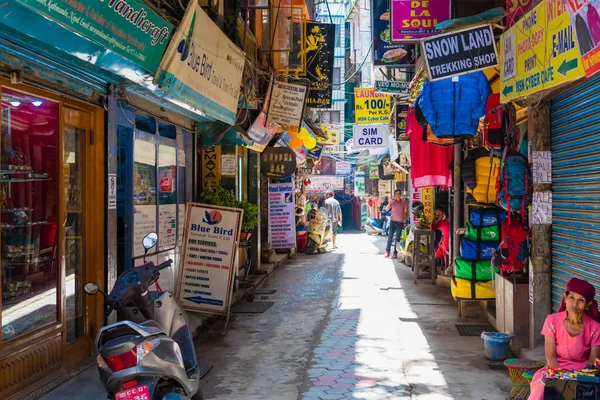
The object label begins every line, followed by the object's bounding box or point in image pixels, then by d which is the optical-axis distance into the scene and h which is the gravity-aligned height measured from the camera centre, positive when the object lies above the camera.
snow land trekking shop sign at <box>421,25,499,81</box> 7.35 +1.66
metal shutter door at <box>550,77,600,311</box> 6.18 +0.08
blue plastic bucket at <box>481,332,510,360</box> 7.36 -1.79
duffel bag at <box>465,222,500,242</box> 9.77 -0.63
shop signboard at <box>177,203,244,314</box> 9.16 -0.90
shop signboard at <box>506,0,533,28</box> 7.35 +2.19
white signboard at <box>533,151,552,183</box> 7.32 +0.31
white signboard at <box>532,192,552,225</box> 7.31 -0.17
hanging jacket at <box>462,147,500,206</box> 9.74 +0.28
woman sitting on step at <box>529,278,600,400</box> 4.87 -1.10
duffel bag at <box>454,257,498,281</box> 9.73 -1.18
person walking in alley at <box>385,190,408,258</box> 19.12 -0.59
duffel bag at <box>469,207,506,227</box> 9.76 -0.35
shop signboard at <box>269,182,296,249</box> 17.16 -0.79
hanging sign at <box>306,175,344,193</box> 40.31 +0.77
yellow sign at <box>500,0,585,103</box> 5.44 +1.39
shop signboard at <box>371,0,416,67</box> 15.45 +3.74
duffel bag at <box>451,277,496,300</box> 9.72 -1.50
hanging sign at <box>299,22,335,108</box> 16.67 +3.80
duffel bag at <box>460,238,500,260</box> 9.72 -0.87
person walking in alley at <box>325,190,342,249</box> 24.94 -0.79
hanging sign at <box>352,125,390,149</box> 22.41 +2.07
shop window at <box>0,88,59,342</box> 5.59 -0.16
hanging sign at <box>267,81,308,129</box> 13.16 +1.91
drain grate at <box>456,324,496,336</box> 9.05 -2.00
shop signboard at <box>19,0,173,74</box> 4.76 +1.52
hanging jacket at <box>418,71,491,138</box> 8.60 +1.23
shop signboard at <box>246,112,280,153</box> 13.23 +1.42
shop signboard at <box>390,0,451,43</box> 9.75 +2.75
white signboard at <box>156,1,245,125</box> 7.16 +1.65
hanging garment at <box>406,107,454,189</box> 12.79 +0.61
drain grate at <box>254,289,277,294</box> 13.02 -2.03
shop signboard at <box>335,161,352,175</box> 41.43 +1.72
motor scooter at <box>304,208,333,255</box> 21.78 -1.36
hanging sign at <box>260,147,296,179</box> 16.03 +0.79
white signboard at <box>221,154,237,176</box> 11.94 +0.58
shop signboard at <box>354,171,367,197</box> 39.75 +0.62
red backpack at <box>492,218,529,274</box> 7.62 -0.66
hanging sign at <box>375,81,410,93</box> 16.22 +2.77
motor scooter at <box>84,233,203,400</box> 4.02 -1.06
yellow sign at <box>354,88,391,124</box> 22.31 +3.12
